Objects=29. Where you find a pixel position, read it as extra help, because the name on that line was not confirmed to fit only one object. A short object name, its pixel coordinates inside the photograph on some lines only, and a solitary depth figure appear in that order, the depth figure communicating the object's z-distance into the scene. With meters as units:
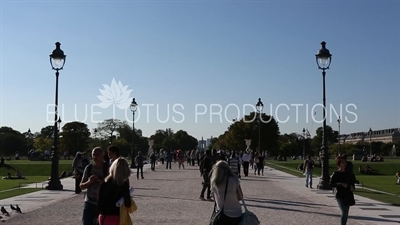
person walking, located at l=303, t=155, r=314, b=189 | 26.38
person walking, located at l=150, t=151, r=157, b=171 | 45.47
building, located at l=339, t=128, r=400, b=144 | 190.00
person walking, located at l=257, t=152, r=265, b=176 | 39.81
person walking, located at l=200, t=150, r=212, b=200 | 19.66
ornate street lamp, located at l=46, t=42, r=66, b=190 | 24.57
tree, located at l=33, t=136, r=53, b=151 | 120.54
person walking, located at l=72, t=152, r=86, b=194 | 12.96
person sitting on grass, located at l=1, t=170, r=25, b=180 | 35.16
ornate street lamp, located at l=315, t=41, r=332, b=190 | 25.06
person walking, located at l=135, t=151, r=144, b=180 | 33.94
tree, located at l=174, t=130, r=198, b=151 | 174.50
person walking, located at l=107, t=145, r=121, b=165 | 8.88
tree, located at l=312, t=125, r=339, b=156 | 149.44
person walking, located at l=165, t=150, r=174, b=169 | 51.47
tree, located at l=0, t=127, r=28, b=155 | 127.75
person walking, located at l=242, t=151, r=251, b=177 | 36.94
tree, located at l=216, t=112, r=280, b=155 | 108.88
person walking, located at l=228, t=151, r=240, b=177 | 24.19
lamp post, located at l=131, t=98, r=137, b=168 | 49.31
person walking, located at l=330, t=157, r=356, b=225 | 11.34
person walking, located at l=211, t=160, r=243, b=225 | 7.40
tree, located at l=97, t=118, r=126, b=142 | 126.19
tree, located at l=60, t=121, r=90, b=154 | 111.06
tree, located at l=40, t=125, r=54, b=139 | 170.79
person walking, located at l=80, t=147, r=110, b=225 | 8.58
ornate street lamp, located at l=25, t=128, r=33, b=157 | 137.98
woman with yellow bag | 7.30
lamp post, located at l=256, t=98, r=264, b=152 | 51.56
